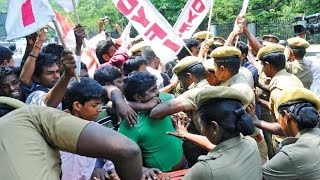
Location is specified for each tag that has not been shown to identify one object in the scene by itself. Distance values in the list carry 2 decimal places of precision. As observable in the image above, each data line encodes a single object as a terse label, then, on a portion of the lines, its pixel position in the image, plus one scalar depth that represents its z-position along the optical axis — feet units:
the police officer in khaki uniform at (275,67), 10.77
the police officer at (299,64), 13.94
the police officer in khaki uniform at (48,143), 4.37
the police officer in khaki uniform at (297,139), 6.96
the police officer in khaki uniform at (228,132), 6.07
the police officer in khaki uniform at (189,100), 8.51
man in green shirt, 8.36
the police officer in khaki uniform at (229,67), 10.05
